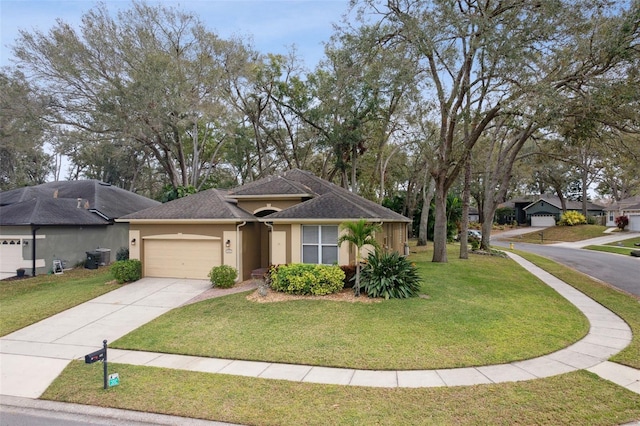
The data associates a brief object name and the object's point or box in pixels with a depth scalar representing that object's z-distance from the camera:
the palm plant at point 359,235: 11.96
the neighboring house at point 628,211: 39.78
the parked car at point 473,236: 32.17
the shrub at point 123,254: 19.00
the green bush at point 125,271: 14.88
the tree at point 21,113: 21.98
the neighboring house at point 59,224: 17.64
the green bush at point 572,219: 44.50
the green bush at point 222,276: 14.02
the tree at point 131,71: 21.97
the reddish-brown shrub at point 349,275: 13.14
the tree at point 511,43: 12.97
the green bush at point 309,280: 12.48
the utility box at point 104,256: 20.25
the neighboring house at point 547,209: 52.41
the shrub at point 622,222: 41.00
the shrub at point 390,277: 11.91
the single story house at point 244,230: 14.45
